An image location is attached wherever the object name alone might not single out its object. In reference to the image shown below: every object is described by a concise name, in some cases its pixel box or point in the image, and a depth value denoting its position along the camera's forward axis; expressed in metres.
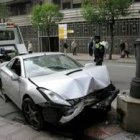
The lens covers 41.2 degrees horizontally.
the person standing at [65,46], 18.59
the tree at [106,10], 13.61
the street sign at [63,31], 16.16
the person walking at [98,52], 6.97
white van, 8.11
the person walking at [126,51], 15.10
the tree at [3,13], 22.39
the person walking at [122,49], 14.92
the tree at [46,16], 18.14
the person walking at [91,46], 15.08
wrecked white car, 3.16
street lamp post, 3.24
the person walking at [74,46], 17.69
